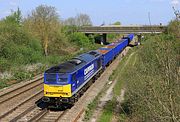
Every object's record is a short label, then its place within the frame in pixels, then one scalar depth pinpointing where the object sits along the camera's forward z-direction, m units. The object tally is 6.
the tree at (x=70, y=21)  100.36
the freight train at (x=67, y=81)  21.25
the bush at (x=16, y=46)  41.38
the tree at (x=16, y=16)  63.52
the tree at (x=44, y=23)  56.53
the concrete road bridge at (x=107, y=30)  82.51
